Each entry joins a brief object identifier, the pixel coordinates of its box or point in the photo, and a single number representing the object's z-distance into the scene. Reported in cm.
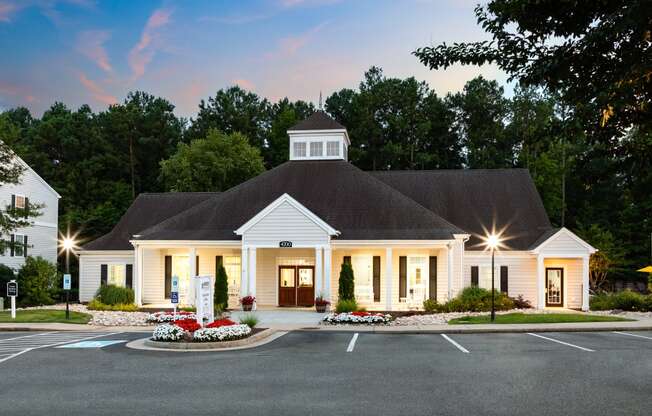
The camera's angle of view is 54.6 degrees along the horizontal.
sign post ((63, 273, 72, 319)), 2711
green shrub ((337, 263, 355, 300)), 2997
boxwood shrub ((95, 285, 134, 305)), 3177
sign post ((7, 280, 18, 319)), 2689
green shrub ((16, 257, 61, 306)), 3556
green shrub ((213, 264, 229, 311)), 3045
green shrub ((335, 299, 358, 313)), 2650
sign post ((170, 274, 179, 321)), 2450
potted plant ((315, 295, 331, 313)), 2927
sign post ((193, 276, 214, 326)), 2002
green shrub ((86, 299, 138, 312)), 3041
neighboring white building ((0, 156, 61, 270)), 4006
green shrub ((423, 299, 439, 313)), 2925
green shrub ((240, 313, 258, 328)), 2128
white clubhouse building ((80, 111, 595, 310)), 3036
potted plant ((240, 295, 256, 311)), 2992
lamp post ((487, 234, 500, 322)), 2624
